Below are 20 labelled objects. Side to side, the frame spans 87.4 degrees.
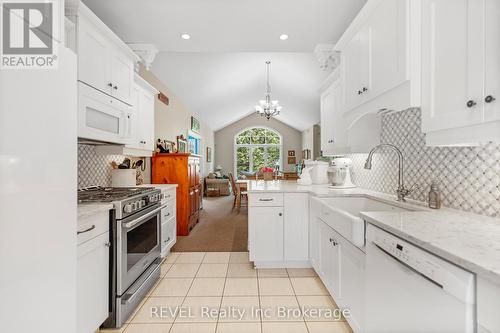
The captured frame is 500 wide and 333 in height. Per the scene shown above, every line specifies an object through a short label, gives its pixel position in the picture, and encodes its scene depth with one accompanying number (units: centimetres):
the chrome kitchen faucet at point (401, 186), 190
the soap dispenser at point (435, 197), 165
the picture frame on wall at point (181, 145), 594
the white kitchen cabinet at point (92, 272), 153
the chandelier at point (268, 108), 715
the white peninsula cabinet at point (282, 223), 286
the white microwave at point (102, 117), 191
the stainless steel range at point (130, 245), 188
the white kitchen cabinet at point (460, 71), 98
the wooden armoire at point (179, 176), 420
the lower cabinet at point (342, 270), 160
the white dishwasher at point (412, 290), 82
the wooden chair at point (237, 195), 631
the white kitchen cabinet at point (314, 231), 253
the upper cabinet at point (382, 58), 139
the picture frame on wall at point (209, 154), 998
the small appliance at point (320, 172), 346
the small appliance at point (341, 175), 294
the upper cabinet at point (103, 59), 190
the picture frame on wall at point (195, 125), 747
